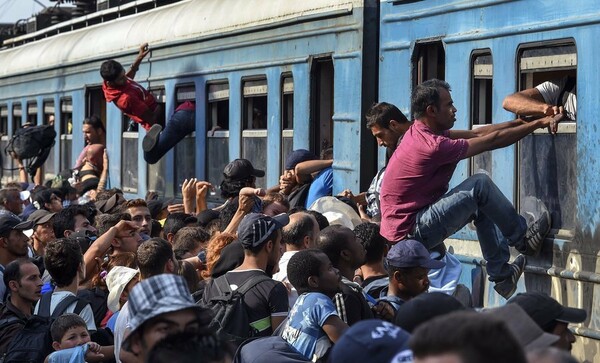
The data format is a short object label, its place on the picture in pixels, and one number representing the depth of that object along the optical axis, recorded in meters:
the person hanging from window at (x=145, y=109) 14.44
